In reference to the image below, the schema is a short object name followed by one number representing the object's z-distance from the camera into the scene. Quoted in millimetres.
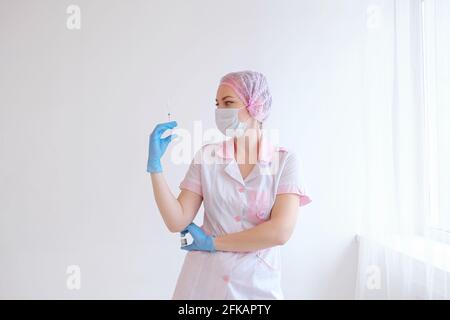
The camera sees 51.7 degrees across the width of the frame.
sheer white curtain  1764
